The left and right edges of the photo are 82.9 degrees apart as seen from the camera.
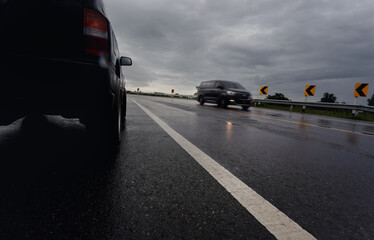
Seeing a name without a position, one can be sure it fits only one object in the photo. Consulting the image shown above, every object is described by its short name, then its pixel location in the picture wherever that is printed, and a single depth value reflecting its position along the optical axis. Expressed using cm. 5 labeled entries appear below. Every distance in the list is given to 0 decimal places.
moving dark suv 1495
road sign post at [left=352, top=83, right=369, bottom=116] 1315
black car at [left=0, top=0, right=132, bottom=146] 187
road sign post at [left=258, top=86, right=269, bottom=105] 2060
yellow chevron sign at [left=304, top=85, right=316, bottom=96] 1683
